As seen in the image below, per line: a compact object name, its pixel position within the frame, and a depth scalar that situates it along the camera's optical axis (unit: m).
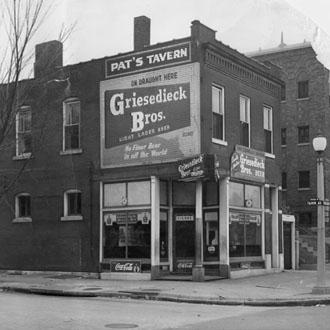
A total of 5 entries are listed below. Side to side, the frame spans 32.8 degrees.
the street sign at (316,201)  14.48
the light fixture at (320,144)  14.43
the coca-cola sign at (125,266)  19.48
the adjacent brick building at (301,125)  35.97
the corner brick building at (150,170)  19.05
